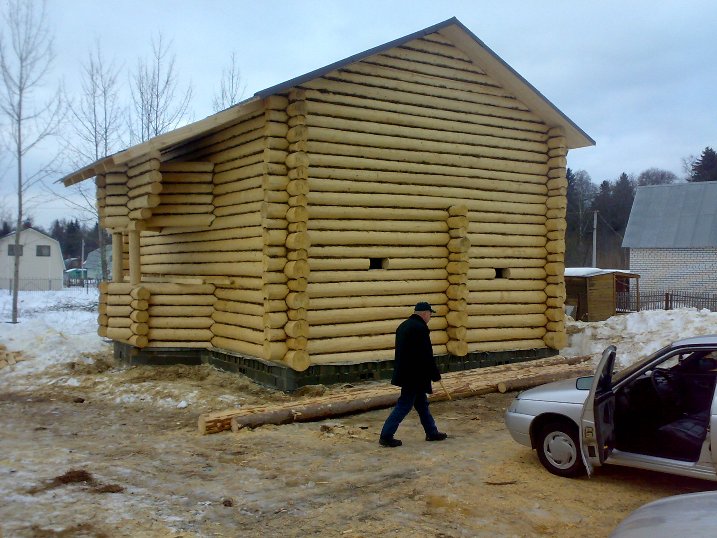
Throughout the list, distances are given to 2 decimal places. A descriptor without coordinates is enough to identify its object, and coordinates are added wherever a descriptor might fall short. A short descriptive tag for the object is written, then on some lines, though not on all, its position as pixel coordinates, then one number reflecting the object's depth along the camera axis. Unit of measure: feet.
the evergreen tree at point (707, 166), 209.87
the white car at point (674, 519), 11.10
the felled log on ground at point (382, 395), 28.43
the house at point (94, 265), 233.55
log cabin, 35.78
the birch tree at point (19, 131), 65.87
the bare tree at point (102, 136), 75.00
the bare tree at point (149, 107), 79.20
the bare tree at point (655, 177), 291.38
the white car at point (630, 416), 19.75
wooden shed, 72.49
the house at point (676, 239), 113.60
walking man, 25.84
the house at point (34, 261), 161.89
